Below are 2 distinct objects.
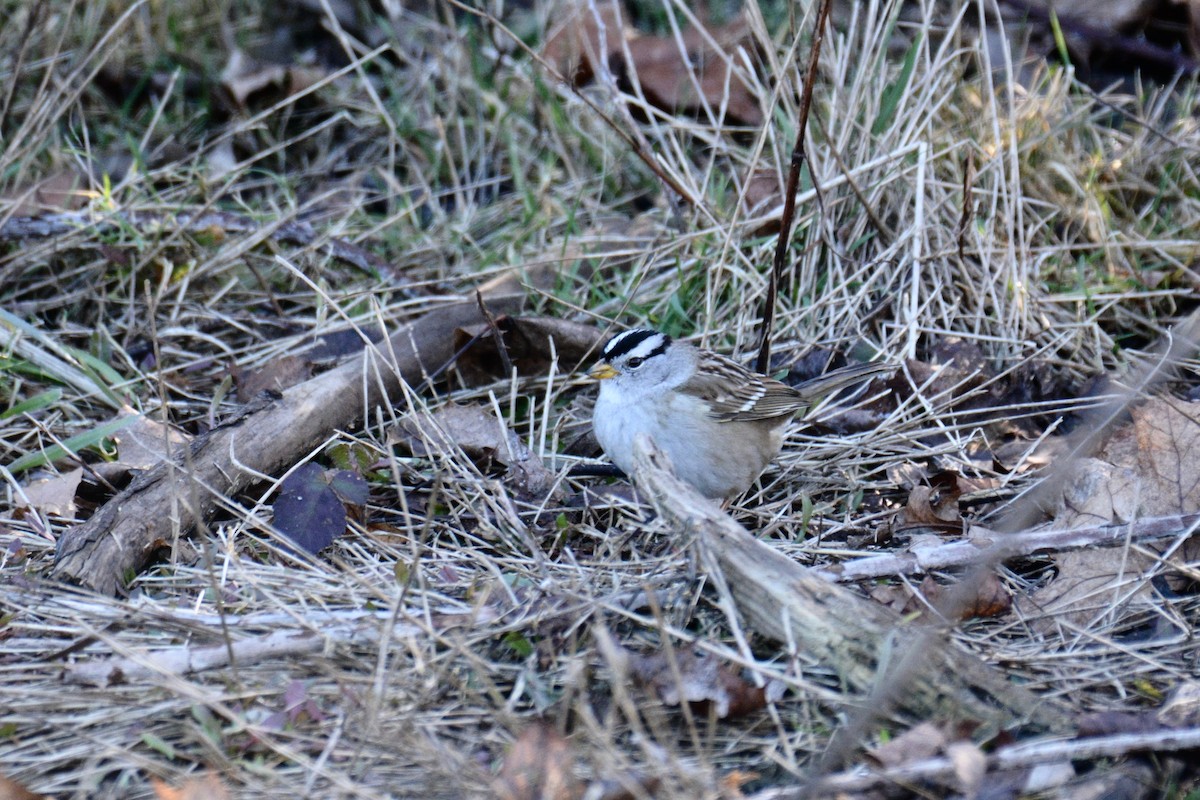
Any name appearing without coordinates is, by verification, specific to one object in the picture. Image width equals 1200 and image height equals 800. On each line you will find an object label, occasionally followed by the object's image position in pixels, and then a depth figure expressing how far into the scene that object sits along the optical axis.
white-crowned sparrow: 8.04
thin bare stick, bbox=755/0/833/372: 8.01
